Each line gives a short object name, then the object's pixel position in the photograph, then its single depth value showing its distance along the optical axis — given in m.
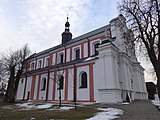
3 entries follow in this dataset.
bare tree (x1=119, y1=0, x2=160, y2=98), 12.07
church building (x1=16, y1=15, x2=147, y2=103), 18.17
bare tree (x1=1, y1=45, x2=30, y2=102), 25.00
